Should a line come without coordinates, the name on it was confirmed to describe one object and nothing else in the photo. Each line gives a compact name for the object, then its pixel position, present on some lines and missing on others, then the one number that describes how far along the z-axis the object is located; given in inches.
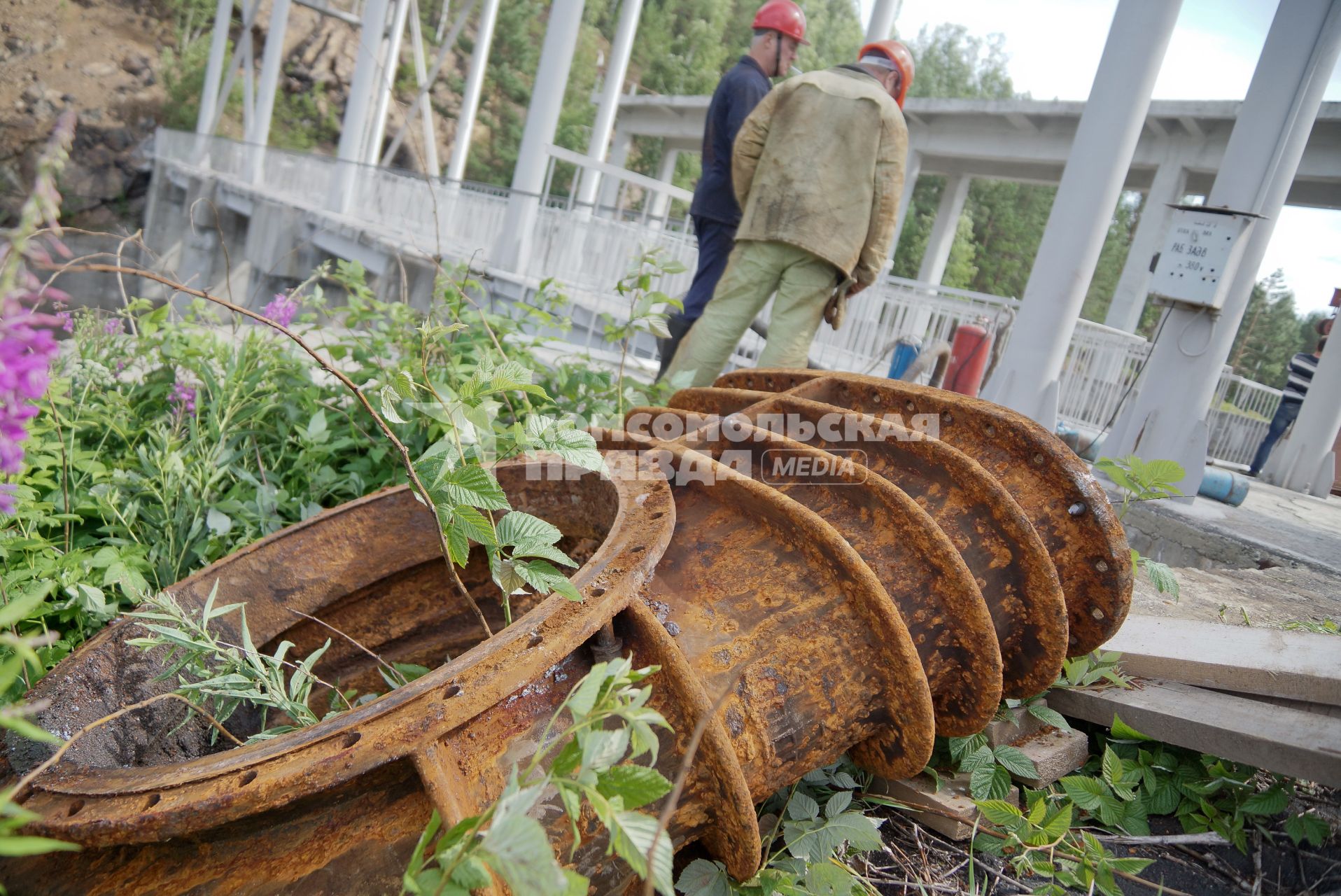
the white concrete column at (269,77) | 762.2
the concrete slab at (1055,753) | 80.8
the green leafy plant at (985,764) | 76.9
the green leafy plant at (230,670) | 57.8
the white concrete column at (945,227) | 781.9
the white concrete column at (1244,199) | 219.3
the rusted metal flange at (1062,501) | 75.2
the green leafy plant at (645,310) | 109.9
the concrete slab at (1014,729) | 81.7
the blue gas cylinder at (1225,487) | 258.1
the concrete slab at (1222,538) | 195.2
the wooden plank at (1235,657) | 78.5
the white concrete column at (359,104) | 583.2
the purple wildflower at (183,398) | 110.9
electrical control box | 227.6
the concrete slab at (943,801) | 73.7
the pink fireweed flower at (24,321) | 26.2
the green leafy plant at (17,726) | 23.9
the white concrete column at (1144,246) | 602.5
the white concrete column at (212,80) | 906.7
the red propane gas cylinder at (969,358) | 296.5
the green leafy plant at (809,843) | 60.2
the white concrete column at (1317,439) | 383.9
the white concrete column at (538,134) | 369.7
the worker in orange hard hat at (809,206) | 156.4
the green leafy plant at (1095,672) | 87.0
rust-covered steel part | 47.1
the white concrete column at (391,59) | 737.6
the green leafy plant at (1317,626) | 110.5
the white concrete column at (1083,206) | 213.3
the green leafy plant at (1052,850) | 67.9
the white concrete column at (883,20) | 316.8
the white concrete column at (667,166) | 1045.2
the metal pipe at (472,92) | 745.0
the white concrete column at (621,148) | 1021.8
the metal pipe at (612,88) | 554.6
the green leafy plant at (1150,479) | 94.4
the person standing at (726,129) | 190.1
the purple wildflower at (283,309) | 128.0
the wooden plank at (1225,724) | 69.9
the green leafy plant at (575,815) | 33.9
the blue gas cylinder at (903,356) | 261.3
